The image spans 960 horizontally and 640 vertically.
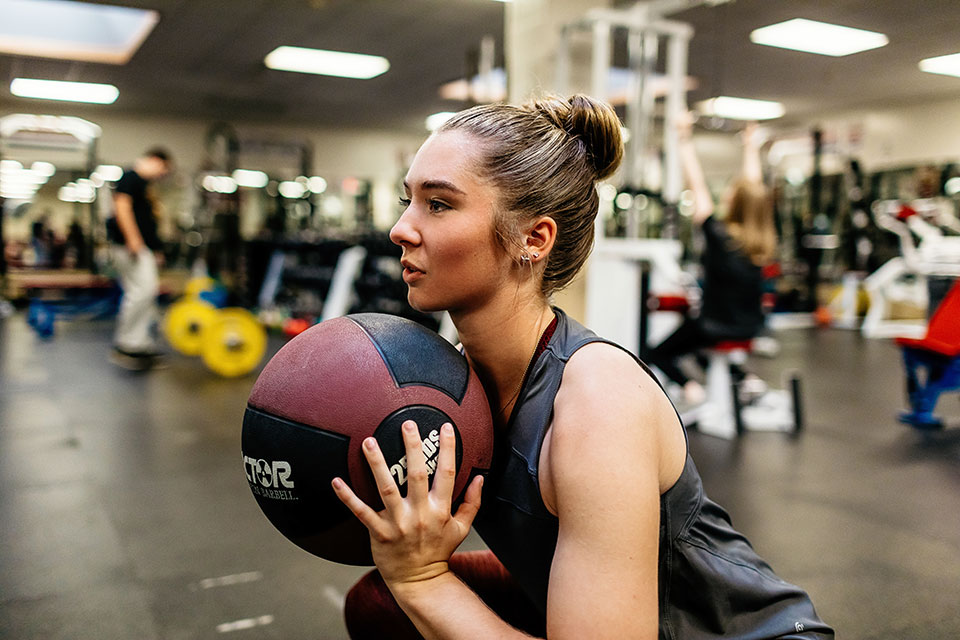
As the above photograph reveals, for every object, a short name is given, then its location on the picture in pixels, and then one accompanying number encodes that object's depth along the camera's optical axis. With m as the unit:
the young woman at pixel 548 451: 0.70
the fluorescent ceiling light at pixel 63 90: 8.77
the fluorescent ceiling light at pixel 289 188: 14.64
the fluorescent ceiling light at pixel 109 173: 13.16
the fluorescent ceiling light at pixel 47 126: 7.96
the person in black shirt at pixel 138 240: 4.75
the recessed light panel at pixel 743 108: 9.12
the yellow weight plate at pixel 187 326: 5.37
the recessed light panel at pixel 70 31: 7.12
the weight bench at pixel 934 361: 3.49
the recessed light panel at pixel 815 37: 4.23
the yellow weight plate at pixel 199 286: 6.26
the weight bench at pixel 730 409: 3.42
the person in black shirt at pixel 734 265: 3.33
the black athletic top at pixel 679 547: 0.81
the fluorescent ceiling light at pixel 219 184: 7.86
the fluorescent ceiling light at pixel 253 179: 14.56
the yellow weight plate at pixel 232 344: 4.66
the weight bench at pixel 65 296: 6.36
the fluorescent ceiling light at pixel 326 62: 7.51
